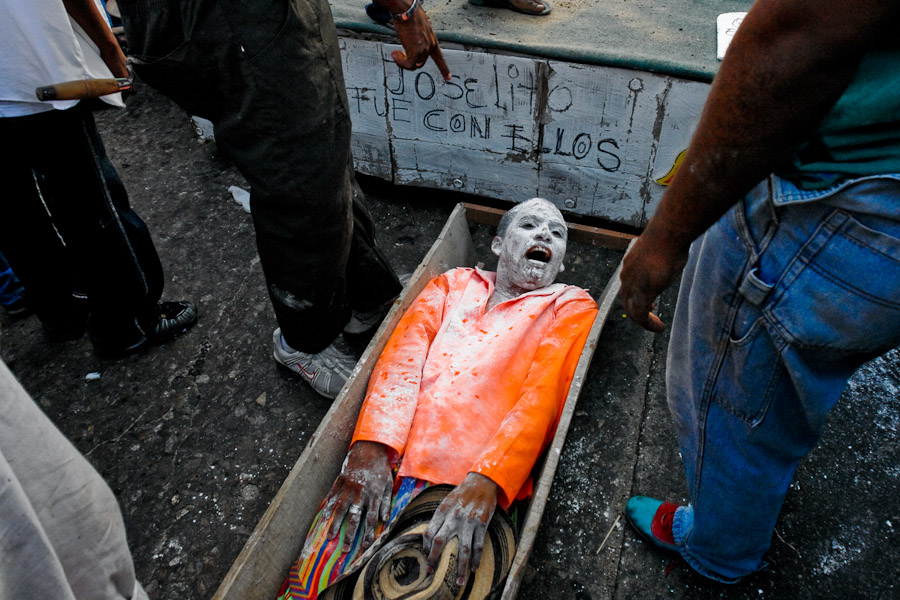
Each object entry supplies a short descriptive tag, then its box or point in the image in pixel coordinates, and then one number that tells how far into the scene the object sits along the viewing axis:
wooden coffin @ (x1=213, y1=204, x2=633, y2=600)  1.81
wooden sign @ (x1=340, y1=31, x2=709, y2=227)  3.05
